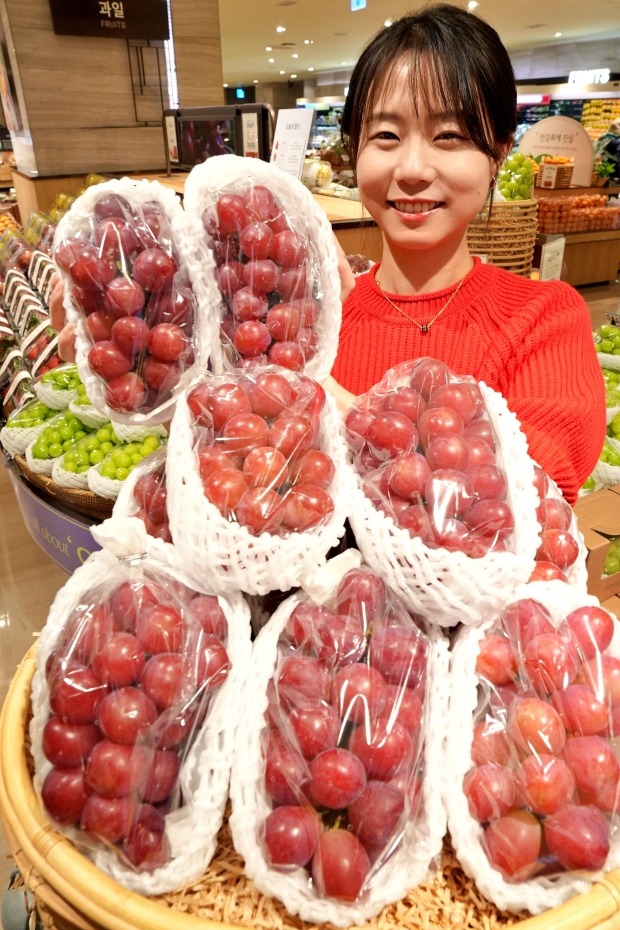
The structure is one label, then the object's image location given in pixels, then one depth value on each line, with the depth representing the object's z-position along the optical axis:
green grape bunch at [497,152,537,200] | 3.47
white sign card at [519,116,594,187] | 5.75
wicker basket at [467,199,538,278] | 2.97
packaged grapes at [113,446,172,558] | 0.92
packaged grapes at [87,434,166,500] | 1.90
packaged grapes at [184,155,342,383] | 0.96
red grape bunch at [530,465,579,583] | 0.86
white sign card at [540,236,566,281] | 2.69
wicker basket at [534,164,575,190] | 6.14
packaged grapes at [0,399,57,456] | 2.33
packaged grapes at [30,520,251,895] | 0.64
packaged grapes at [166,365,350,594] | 0.75
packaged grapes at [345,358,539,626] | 0.71
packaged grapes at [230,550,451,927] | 0.62
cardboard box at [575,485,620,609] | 1.79
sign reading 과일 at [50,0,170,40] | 3.92
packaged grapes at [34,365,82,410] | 2.35
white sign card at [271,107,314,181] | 2.23
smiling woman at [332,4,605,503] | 1.20
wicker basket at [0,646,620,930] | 0.60
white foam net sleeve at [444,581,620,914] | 0.62
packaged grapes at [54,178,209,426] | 0.90
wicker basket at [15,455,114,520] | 1.98
